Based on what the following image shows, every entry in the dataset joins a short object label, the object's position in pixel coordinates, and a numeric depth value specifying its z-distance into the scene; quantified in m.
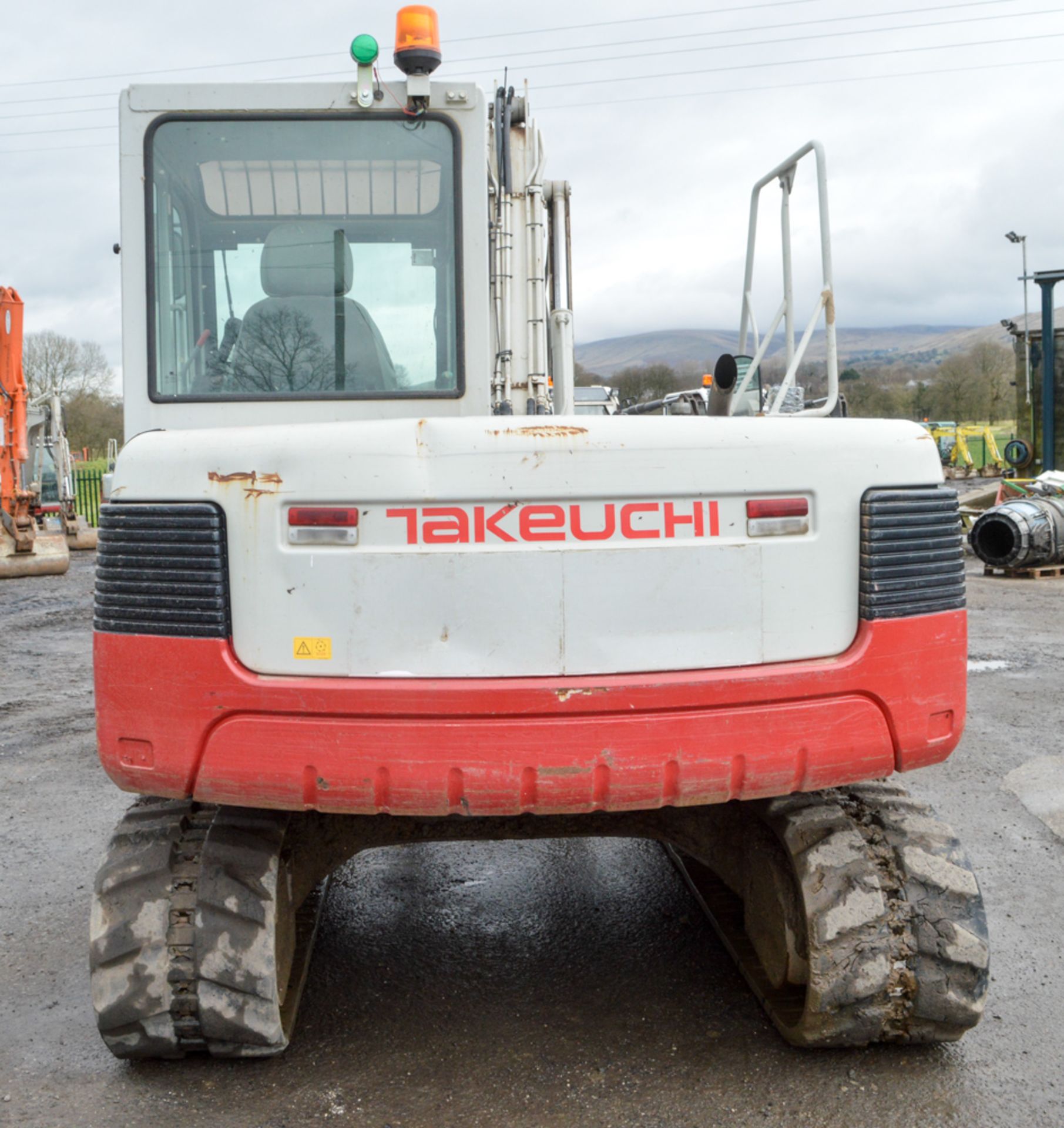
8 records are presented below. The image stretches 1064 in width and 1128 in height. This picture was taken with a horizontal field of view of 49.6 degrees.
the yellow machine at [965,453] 37.38
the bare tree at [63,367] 46.22
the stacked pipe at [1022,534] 14.07
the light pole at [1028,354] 23.08
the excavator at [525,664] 2.63
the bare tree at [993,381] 52.84
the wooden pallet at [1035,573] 14.31
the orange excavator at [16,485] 16.95
